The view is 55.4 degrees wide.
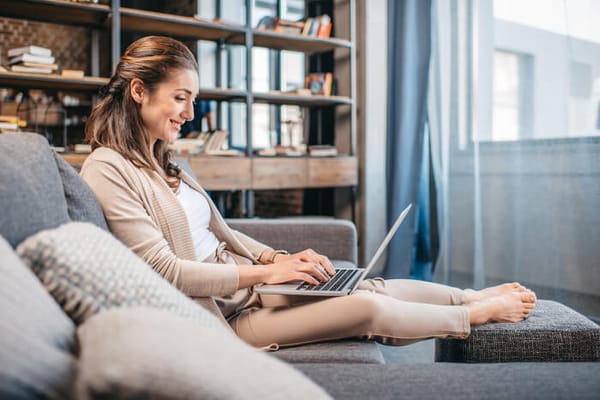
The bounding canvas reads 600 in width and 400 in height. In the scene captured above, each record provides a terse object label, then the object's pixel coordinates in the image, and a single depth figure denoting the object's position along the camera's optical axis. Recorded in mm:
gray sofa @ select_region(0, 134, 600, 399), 562
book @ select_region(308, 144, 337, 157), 3615
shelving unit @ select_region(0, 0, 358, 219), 2961
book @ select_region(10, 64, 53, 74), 2881
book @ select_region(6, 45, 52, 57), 2883
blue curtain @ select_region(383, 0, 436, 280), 3512
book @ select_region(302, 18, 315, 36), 3676
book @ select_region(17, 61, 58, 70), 2902
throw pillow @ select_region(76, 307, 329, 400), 515
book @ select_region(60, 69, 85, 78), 2938
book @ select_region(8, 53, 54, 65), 2885
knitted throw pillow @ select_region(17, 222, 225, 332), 706
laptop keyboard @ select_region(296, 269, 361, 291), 1302
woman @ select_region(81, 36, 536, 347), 1250
